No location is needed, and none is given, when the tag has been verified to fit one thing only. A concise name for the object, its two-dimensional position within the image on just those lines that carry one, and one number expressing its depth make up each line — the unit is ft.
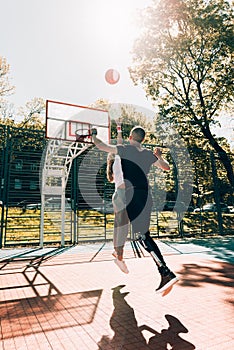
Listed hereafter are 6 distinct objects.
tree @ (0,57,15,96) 63.46
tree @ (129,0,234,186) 48.49
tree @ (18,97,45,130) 84.04
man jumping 9.96
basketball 19.70
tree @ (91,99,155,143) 83.56
